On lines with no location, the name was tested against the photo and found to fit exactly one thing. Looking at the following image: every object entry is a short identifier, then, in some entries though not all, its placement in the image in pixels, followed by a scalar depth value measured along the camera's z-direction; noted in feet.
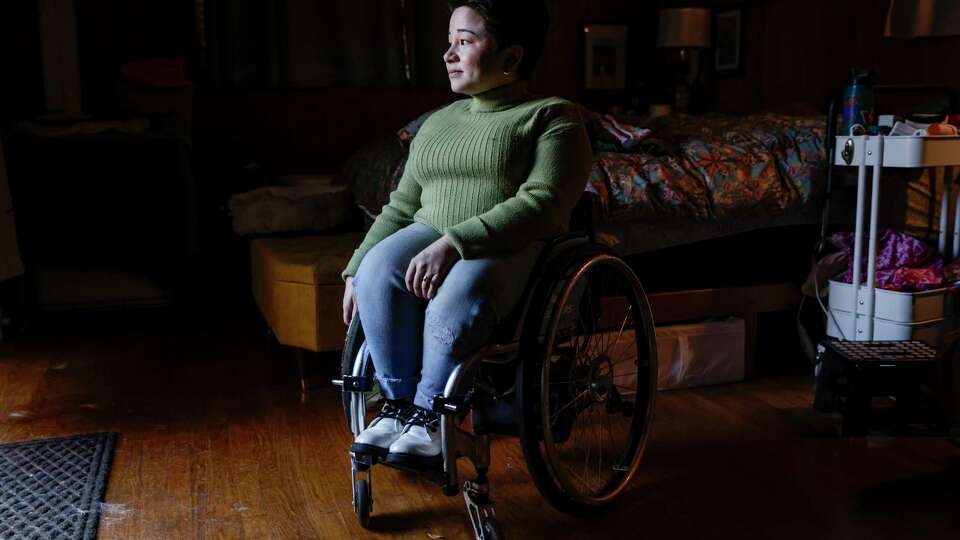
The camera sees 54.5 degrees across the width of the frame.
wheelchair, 5.15
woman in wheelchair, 5.19
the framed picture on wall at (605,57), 17.65
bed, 8.61
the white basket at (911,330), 7.97
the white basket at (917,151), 7.77
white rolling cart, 7.83
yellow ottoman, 8.36
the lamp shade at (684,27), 16.30
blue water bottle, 8.41
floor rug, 5.79
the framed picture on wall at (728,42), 16.31
